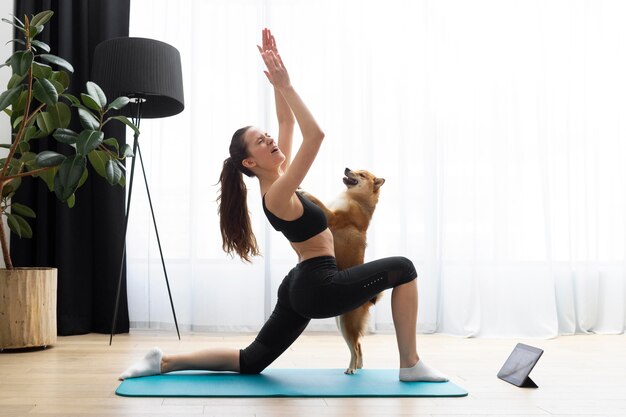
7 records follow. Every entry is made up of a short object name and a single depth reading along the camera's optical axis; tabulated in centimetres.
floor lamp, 331
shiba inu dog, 244
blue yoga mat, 216
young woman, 226
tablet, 237
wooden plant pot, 310
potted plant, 300
